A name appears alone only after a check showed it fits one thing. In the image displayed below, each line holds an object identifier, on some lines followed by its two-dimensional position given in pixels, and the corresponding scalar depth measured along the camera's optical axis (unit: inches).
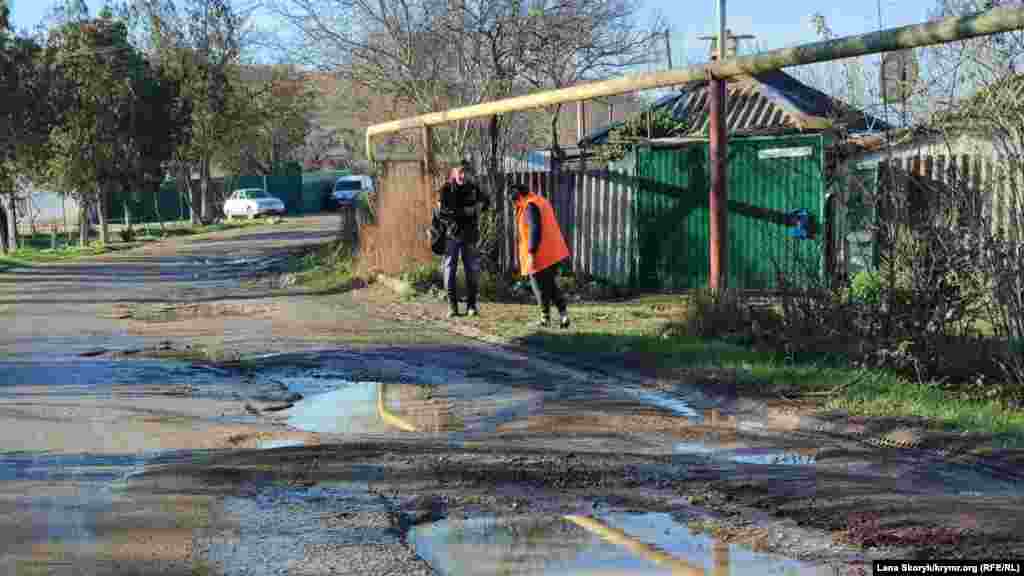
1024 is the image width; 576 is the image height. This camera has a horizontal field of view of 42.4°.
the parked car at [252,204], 2381.9
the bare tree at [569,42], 863.1
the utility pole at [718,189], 492.4
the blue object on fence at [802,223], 595.8
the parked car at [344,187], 2405.3
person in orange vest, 542.9
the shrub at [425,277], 717.9
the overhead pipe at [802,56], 345.7
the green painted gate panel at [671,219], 643.5
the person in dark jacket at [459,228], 610.5
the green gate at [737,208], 604.1
